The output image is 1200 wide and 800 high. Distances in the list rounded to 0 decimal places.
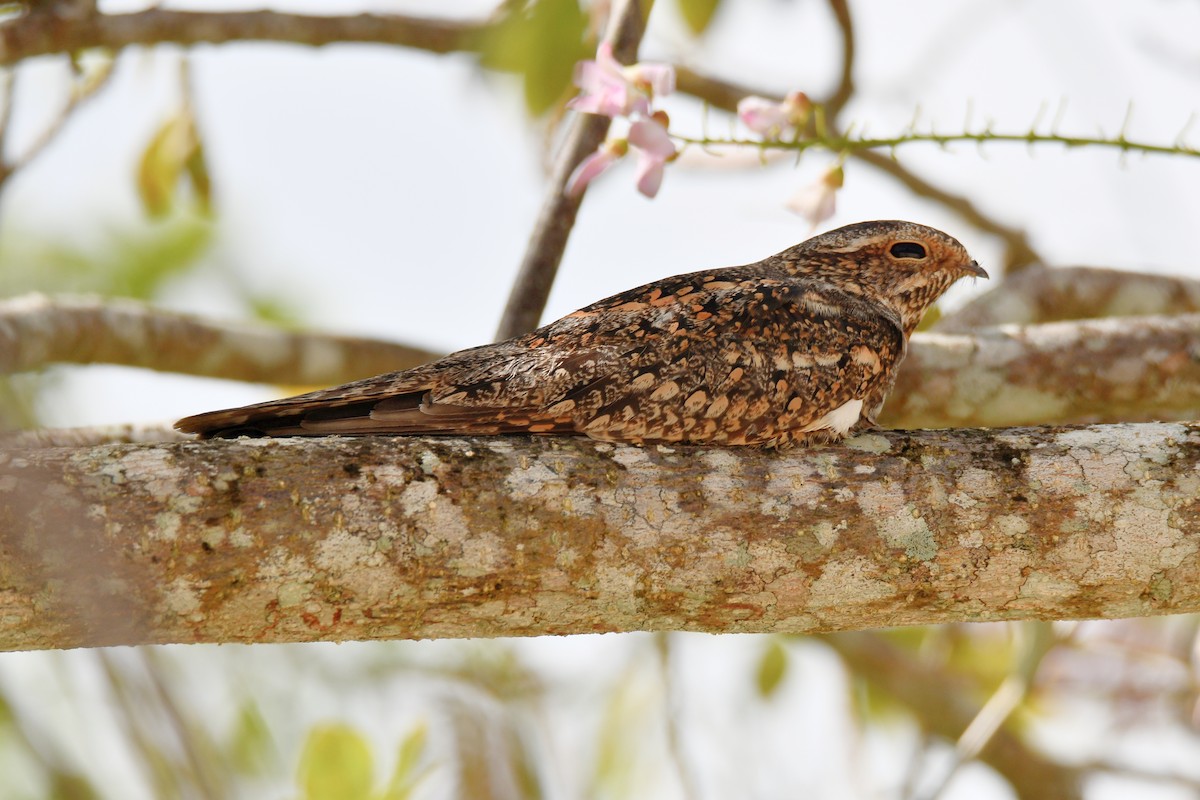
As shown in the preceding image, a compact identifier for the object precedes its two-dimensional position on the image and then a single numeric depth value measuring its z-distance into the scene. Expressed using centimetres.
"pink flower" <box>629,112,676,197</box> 674
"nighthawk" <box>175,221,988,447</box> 590
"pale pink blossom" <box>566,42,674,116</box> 684
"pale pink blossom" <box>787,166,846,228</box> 731
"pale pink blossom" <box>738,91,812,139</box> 686
